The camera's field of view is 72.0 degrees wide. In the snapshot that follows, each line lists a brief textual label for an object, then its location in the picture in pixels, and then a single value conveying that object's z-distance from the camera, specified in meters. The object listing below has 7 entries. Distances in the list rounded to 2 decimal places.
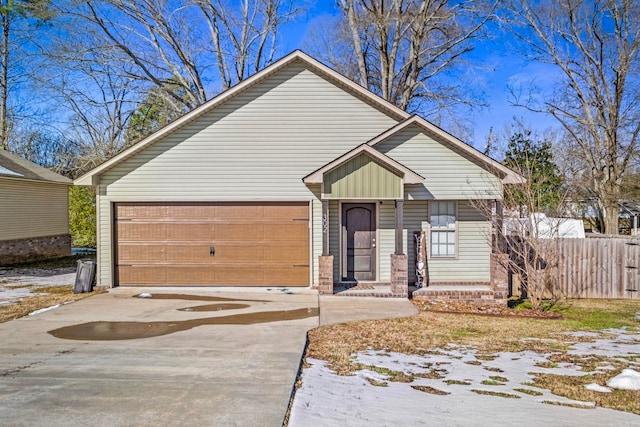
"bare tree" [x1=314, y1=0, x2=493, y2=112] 20.28
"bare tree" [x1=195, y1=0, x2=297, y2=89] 21.75
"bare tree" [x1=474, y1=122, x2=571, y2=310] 10.02
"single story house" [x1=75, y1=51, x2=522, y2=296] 11.35
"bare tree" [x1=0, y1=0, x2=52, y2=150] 23.80
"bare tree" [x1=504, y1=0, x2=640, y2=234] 19.66
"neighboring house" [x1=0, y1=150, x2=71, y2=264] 17.02
